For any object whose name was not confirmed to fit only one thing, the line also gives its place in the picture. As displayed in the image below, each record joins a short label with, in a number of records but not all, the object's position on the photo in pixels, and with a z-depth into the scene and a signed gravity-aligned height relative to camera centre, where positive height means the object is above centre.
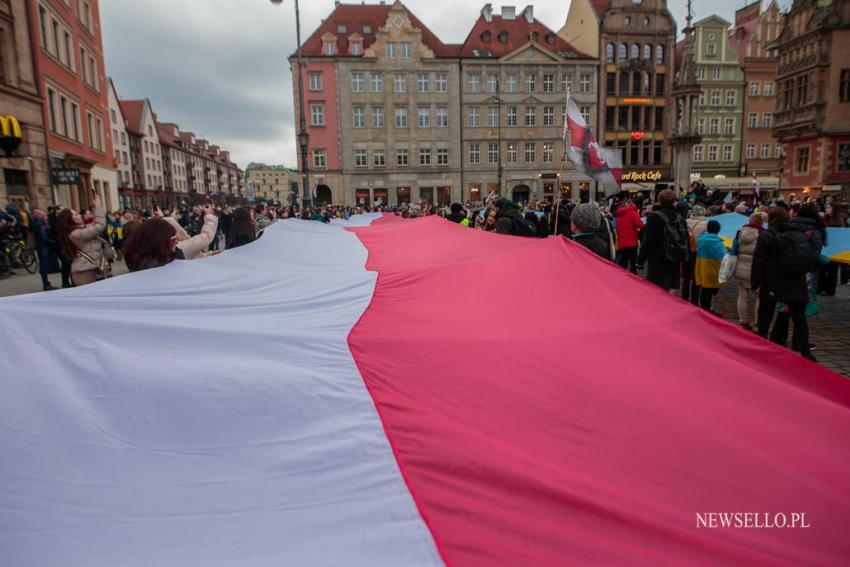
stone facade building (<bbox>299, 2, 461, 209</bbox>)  49.44 +9.69
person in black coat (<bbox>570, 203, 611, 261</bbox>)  6.19 -0.22
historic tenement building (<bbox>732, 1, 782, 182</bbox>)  53.72 +11.18
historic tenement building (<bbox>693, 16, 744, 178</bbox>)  52.69 +10.71
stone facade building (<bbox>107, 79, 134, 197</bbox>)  55.48 +7.96
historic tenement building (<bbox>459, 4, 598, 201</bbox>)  51.41 +10.12
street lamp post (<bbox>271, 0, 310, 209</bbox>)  23.05 +3.37
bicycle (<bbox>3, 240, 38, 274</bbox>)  15.79 -1.17
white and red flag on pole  7.63 +0.86
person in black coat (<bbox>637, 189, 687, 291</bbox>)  8.14 -0.60
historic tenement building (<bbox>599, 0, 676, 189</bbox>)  51.28 +12.04
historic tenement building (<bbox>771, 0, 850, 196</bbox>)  36.84 +7.96
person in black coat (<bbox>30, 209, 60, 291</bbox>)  12.51 -0.76
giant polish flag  1.67 -0.95
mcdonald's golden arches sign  17.44 +2.79
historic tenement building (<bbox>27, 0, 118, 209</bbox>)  23.86 +6.35
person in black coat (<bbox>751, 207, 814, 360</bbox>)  6.61 -0.95
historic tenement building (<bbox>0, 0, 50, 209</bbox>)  19.84 +4.04
